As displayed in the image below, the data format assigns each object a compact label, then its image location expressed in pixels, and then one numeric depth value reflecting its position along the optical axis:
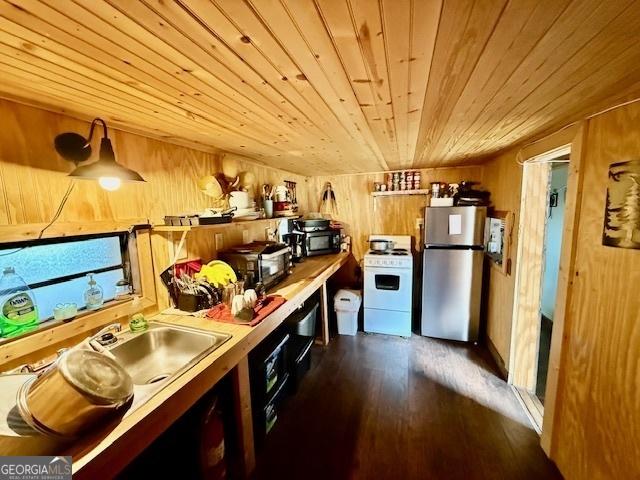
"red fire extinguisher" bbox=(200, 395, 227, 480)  1.35
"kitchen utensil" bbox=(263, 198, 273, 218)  2.48
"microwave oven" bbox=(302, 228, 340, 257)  3.40
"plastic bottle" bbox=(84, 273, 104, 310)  1.41
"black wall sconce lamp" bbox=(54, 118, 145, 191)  1.09
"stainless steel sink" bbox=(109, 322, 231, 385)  1.37
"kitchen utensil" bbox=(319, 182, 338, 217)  3.86
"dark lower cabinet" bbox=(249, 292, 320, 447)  1.74
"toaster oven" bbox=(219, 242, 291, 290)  2.04
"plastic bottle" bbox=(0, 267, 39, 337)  1.12
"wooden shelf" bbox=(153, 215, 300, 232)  1.58
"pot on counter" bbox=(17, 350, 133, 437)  0.74
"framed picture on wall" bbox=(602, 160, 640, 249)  1.06
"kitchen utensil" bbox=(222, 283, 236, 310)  1.79
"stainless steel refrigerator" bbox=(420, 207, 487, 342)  2.83
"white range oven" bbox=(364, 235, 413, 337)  3.12
